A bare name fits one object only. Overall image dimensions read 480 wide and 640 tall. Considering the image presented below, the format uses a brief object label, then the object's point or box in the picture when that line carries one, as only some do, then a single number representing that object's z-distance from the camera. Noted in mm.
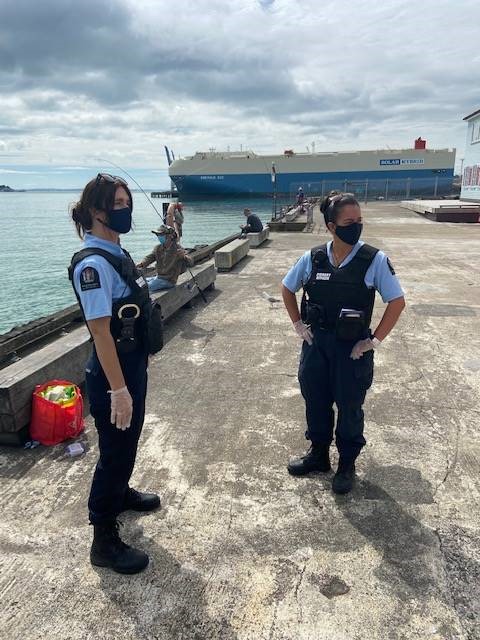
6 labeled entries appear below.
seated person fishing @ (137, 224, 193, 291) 6984
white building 29456
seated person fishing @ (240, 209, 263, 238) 15531
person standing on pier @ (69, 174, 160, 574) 2162
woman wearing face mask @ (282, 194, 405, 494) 2896
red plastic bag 3643
